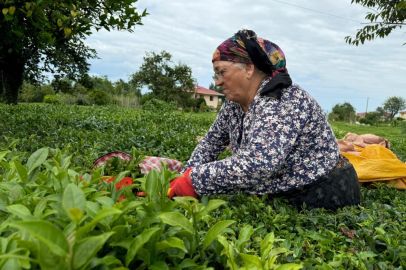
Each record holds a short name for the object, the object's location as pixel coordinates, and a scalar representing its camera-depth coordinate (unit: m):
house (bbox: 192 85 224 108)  80.18
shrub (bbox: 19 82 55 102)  53.06
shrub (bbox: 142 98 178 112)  12.53
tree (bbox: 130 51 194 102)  51.66
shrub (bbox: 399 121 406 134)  17.86
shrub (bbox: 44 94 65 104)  38.70
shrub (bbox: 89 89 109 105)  42.66
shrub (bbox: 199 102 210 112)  45.22
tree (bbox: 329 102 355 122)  53.49
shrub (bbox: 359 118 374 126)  43.25
